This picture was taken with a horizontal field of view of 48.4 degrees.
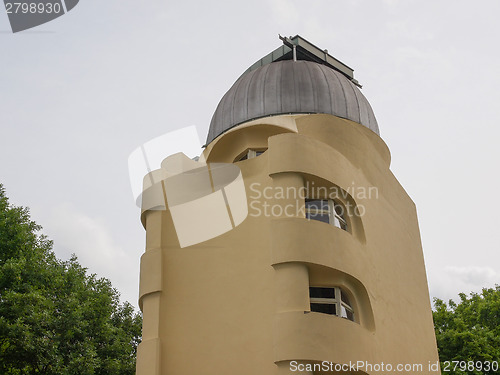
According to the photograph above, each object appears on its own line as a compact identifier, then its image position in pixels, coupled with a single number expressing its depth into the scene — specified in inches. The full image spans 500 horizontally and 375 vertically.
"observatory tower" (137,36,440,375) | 523.2
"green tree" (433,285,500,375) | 958.3
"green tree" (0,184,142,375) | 792.9
